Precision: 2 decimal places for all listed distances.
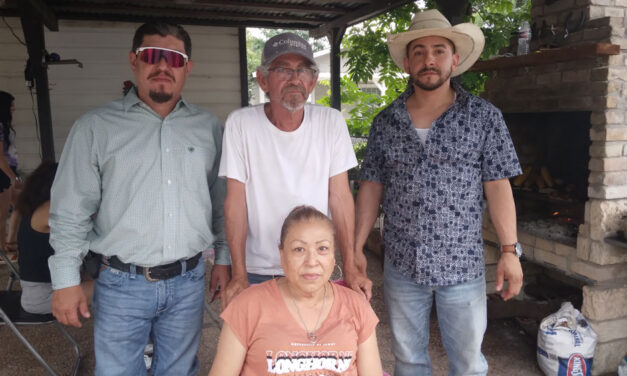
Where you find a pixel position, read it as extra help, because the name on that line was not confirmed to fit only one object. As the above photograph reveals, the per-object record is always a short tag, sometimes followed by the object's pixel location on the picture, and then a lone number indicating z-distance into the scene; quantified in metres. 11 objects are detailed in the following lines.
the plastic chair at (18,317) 2.83
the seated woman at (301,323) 1.80
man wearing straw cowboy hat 2.22
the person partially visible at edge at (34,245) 2.94
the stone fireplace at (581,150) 3.12
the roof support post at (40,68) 5.91
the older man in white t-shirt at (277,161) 2.06
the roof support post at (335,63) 7.45
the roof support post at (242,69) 8.14
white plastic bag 3.14
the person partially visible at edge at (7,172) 5.24
